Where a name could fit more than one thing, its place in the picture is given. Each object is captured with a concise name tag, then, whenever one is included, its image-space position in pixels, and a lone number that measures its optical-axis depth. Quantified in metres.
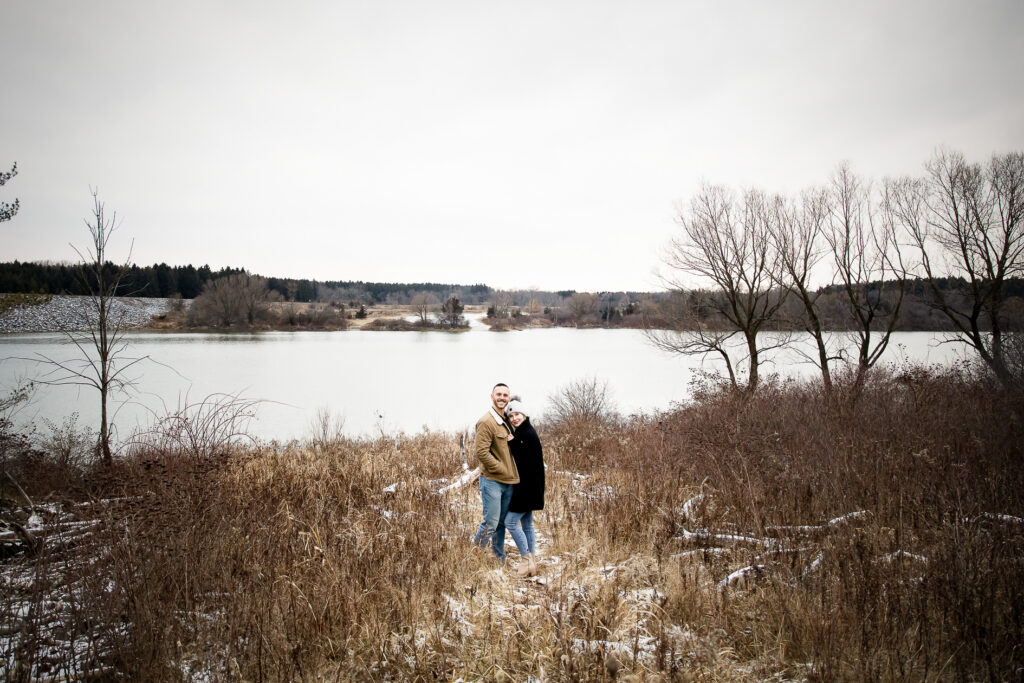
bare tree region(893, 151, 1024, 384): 13.42
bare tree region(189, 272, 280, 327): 59.41
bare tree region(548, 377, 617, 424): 16.77
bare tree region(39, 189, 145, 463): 9.35
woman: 5.30
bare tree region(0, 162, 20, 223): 7.97
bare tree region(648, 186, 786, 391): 17.83
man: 5.18
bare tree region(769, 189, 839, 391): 16.98
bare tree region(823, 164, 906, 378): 16.09
